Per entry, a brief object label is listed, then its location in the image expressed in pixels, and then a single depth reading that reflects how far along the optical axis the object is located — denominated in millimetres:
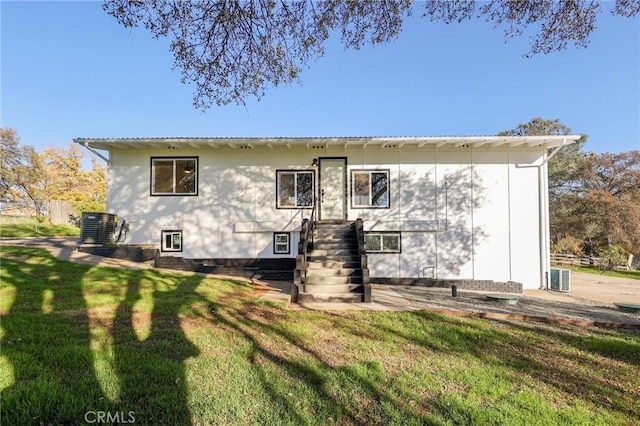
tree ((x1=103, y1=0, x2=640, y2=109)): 4965
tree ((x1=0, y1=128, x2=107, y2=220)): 26094
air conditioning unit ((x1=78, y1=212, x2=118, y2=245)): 9352
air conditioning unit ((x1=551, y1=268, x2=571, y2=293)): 9324
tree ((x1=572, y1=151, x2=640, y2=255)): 19375
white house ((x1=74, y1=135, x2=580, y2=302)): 9789
